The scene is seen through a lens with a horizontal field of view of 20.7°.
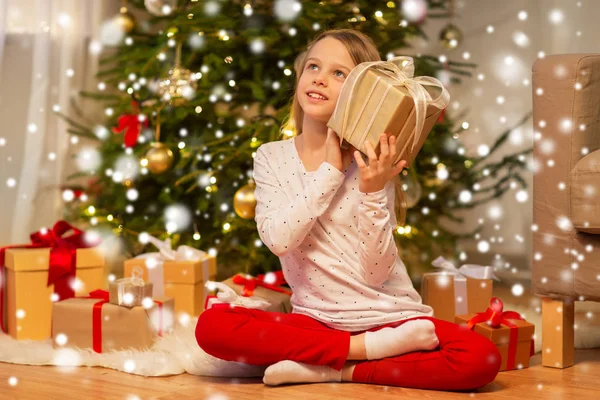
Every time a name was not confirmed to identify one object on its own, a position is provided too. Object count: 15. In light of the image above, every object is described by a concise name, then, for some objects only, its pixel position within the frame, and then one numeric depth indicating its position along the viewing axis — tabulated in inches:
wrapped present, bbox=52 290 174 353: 152.8
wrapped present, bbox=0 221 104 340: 161.0
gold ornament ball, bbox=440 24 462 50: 203.4
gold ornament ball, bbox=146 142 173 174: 177.4
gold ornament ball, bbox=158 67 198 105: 178.8
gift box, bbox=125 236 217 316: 165.9
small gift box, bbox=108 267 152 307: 153.1
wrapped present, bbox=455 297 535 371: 149.5
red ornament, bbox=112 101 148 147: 179.8
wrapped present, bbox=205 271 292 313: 151.6
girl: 142.4
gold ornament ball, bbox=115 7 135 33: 187.8
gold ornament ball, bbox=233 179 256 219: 173.9
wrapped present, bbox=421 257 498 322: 161.6
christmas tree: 179.7
